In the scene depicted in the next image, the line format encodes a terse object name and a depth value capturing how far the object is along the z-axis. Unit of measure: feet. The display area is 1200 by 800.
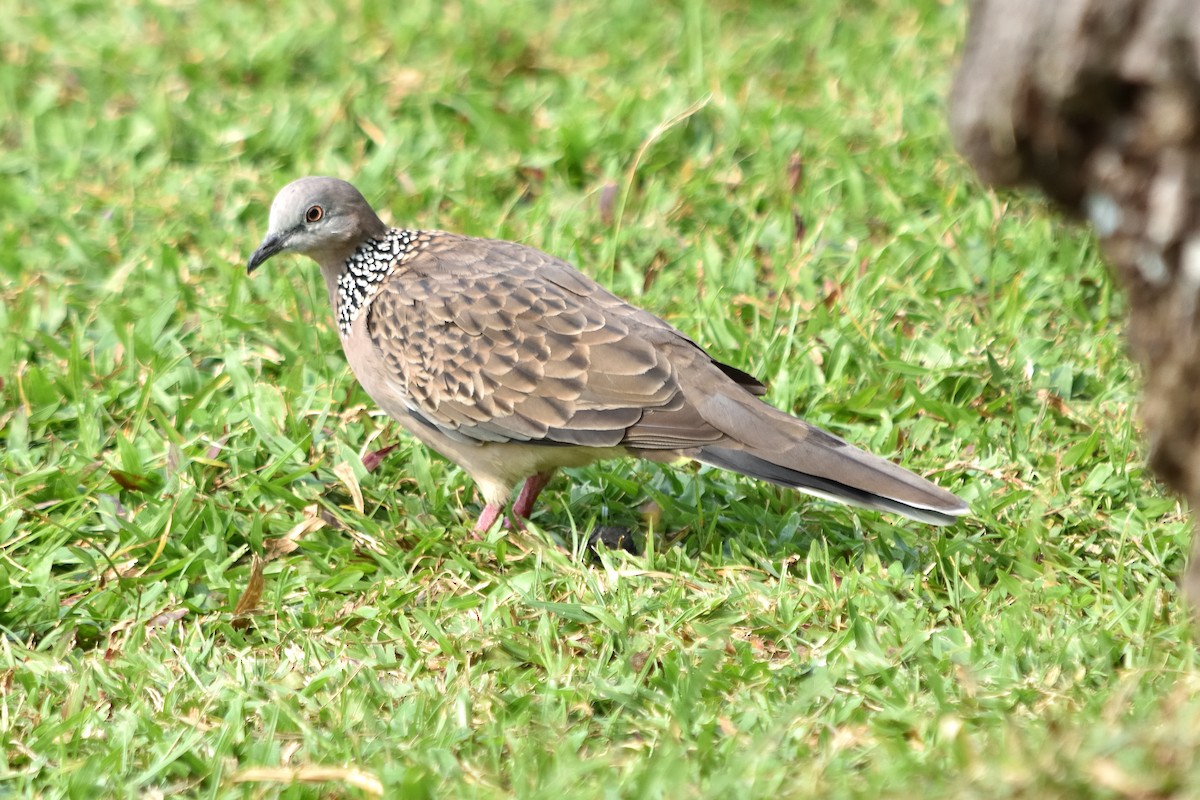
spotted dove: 28.04
